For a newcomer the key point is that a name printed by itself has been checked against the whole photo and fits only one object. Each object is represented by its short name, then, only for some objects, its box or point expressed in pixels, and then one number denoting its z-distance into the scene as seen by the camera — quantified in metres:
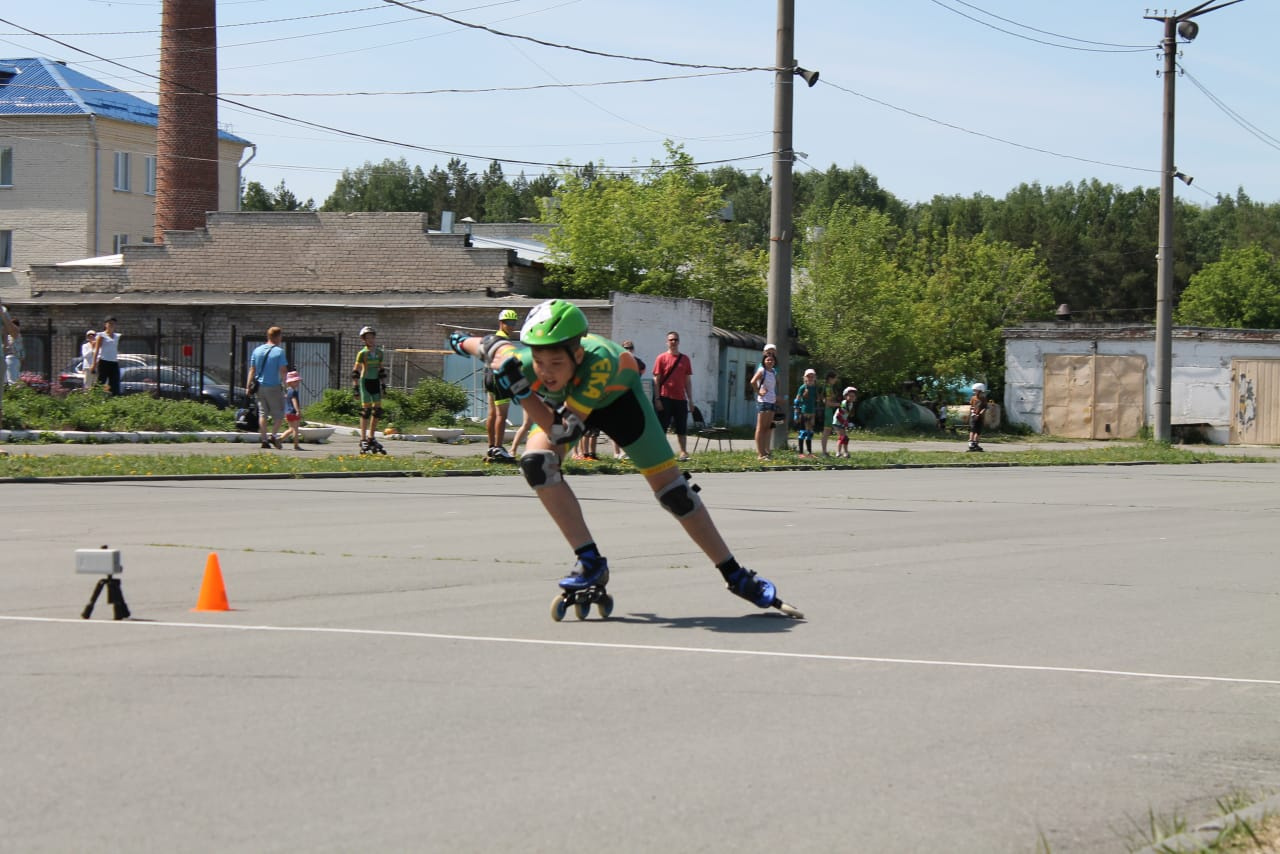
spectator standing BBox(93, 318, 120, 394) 26.78
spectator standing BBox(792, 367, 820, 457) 25.38
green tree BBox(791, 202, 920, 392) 47.03
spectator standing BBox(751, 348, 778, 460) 22.95
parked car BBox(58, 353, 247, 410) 31.48
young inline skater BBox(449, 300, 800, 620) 7.08
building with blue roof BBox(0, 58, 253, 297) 62.16
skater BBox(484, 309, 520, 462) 19.53
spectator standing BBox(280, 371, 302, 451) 22.17
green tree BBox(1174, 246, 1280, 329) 85.44
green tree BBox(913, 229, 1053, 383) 54.78
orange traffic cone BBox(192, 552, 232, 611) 7.43
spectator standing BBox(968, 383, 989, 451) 32.15
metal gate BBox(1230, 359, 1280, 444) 43.19
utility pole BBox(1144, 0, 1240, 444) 34.06
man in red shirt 20.98
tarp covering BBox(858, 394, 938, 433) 45.47
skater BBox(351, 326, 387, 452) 21.20
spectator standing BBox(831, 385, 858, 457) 26.44
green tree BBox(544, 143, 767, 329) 44.56
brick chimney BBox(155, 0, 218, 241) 49.03
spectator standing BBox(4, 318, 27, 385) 20.06
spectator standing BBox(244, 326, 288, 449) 21.48
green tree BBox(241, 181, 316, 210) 128.25
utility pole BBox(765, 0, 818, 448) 24.61
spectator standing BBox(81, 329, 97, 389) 26.80
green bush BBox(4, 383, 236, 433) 23.14
